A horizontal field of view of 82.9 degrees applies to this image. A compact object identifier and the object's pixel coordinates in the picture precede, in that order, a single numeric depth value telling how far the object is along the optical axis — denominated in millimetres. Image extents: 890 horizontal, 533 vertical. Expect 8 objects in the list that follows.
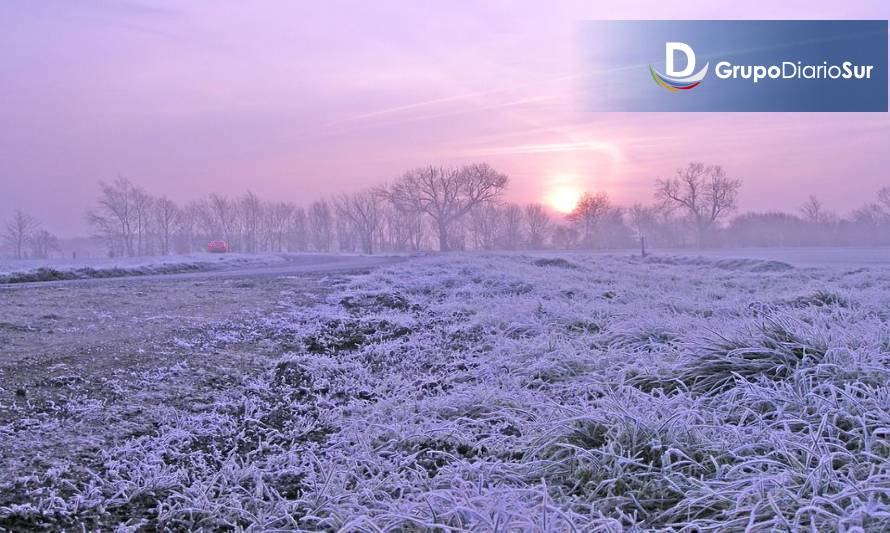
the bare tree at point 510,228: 82875
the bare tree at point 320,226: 93250
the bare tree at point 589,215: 74188
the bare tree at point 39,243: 75938
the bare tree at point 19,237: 74500
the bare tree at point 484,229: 80188
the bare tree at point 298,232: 93625
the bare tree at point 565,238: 77188
